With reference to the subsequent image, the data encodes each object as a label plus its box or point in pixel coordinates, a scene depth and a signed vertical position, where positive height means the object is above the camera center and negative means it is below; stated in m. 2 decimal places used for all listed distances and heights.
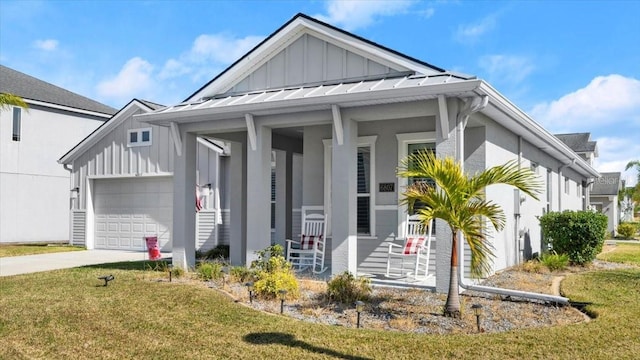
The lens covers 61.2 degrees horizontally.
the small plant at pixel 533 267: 10.78 -1.35
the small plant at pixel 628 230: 29.09 -1.60
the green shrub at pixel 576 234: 11.93 -0.74
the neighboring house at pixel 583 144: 32.22 +3.52
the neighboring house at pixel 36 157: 20.77 +1.65
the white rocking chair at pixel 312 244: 10.89 -0.91
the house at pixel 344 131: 8.66 +1.37
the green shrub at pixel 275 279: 8.01 -1.20
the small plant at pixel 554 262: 11.24 -1.29
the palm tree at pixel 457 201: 6.68 -0.01
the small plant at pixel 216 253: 14.78 -1.52
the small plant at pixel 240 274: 9.45 -1.33
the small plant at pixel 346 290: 7.72 -1.31
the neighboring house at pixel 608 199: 32.69 +0.09
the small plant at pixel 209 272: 9.58 -1.30
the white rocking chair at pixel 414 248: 9.63 -0.89
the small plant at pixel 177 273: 10.07 -1.38
